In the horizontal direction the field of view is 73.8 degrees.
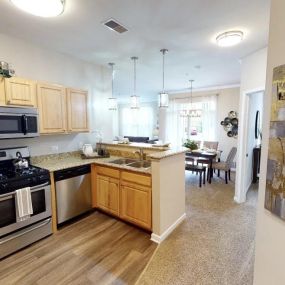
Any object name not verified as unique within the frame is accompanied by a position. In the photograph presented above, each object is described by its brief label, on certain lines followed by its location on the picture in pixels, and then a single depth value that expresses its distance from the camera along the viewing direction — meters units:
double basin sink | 3.21
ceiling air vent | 2.29
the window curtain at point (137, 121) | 9.76
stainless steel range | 2.19
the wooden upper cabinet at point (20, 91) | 2.37
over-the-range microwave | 2.33
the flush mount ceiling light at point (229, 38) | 2.53
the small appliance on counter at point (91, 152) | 3.52
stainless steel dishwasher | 2.77
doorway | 3.53
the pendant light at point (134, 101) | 3.62
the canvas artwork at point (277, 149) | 1.10
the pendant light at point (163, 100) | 3.30
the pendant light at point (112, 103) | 3.65
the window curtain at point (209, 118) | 6.55
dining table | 4.91
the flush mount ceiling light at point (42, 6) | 1.65
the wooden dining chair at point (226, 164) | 4.77
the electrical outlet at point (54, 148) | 3.30
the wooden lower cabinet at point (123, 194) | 2.62
